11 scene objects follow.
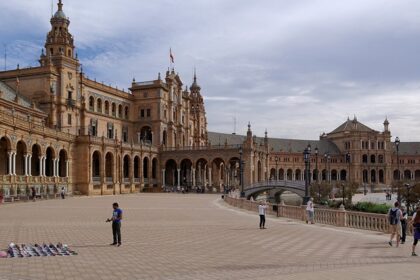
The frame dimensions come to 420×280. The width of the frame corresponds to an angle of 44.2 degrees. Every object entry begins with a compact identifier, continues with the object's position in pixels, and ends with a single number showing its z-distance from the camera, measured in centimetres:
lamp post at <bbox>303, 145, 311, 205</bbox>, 3376
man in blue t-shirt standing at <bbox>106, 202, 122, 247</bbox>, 1780
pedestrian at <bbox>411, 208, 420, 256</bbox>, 1591
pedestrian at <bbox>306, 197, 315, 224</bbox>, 2892
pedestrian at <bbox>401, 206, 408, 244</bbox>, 1931
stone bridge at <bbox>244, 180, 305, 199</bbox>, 6868
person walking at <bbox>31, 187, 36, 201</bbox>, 5044
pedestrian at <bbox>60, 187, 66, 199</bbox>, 5632
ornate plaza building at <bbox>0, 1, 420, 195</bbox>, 5806
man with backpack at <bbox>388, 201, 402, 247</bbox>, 1836
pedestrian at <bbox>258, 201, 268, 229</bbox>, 2507
